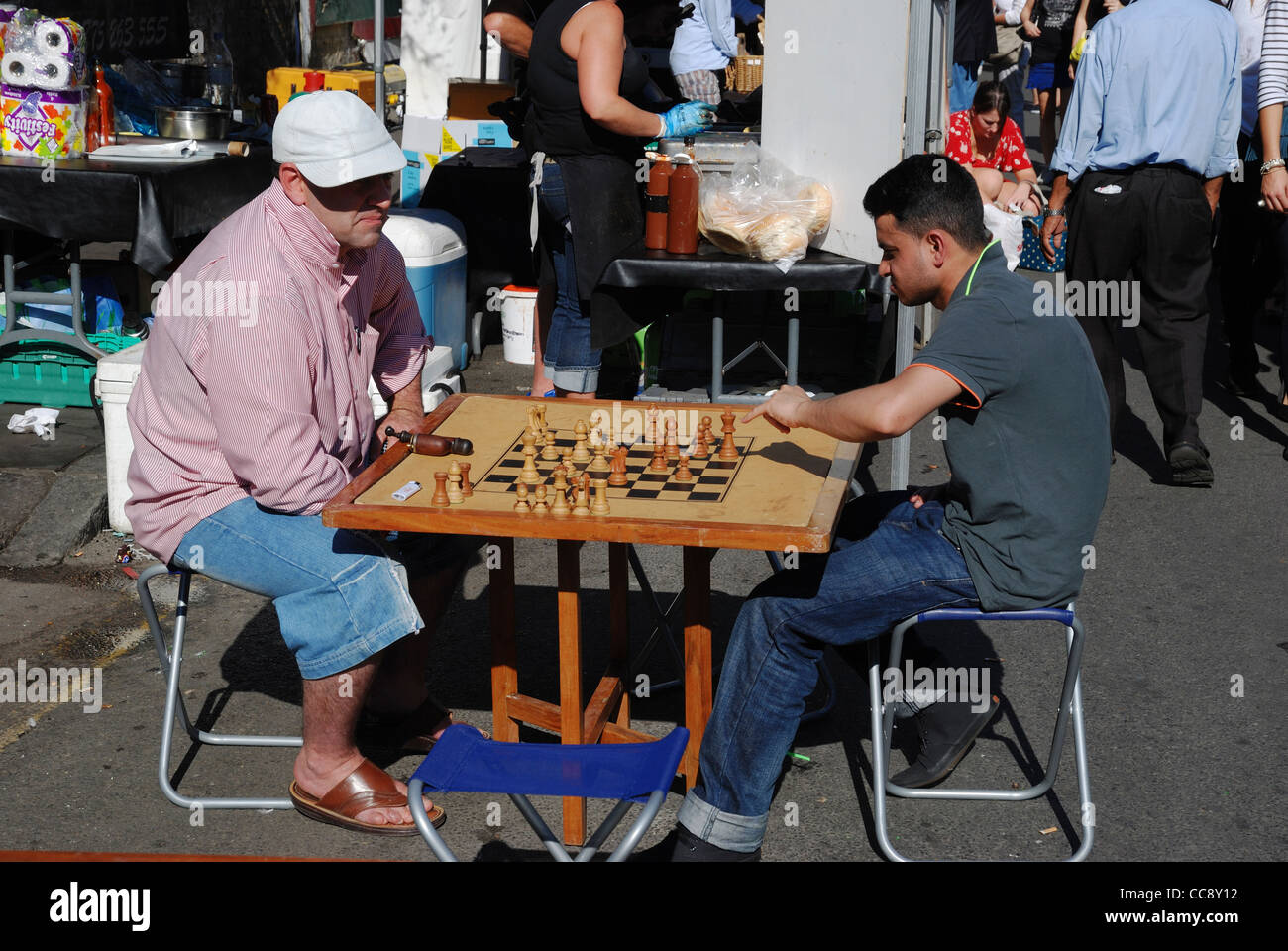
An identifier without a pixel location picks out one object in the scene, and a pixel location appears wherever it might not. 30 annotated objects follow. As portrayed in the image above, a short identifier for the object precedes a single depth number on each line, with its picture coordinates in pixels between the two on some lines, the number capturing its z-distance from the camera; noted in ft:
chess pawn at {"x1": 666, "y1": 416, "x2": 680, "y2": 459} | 11.10
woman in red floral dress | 25.90
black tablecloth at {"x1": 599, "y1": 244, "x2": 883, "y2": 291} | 17.33
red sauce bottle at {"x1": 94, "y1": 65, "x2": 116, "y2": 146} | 20.40
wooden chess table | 9.39
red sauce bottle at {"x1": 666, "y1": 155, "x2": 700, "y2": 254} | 17.79
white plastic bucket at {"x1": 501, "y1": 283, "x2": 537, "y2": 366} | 23.63
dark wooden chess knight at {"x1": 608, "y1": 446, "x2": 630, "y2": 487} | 10.51
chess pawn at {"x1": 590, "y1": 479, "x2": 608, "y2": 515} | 9.73
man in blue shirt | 18.25
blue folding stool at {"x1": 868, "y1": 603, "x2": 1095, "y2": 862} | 10.38
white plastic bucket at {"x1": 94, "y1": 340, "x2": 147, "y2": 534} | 16.10
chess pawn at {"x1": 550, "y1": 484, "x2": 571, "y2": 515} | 9.61
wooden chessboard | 10.21
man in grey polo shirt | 10.09
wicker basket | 28.68
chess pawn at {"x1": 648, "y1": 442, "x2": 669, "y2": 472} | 10.81
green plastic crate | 20.39
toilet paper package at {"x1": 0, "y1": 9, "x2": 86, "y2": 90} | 19.13
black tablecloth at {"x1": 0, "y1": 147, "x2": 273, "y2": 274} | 18.37
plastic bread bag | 17.39
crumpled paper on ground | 19.36
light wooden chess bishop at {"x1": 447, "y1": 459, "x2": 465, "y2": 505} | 9.94
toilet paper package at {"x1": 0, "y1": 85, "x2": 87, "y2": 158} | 19.43
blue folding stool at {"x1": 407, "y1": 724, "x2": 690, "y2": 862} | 8.39
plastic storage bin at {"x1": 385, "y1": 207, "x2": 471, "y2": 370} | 21.12
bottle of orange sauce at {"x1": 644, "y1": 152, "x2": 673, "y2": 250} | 18.11
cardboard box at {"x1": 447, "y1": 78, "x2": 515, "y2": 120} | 27.50
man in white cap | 10.37
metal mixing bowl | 21.80
